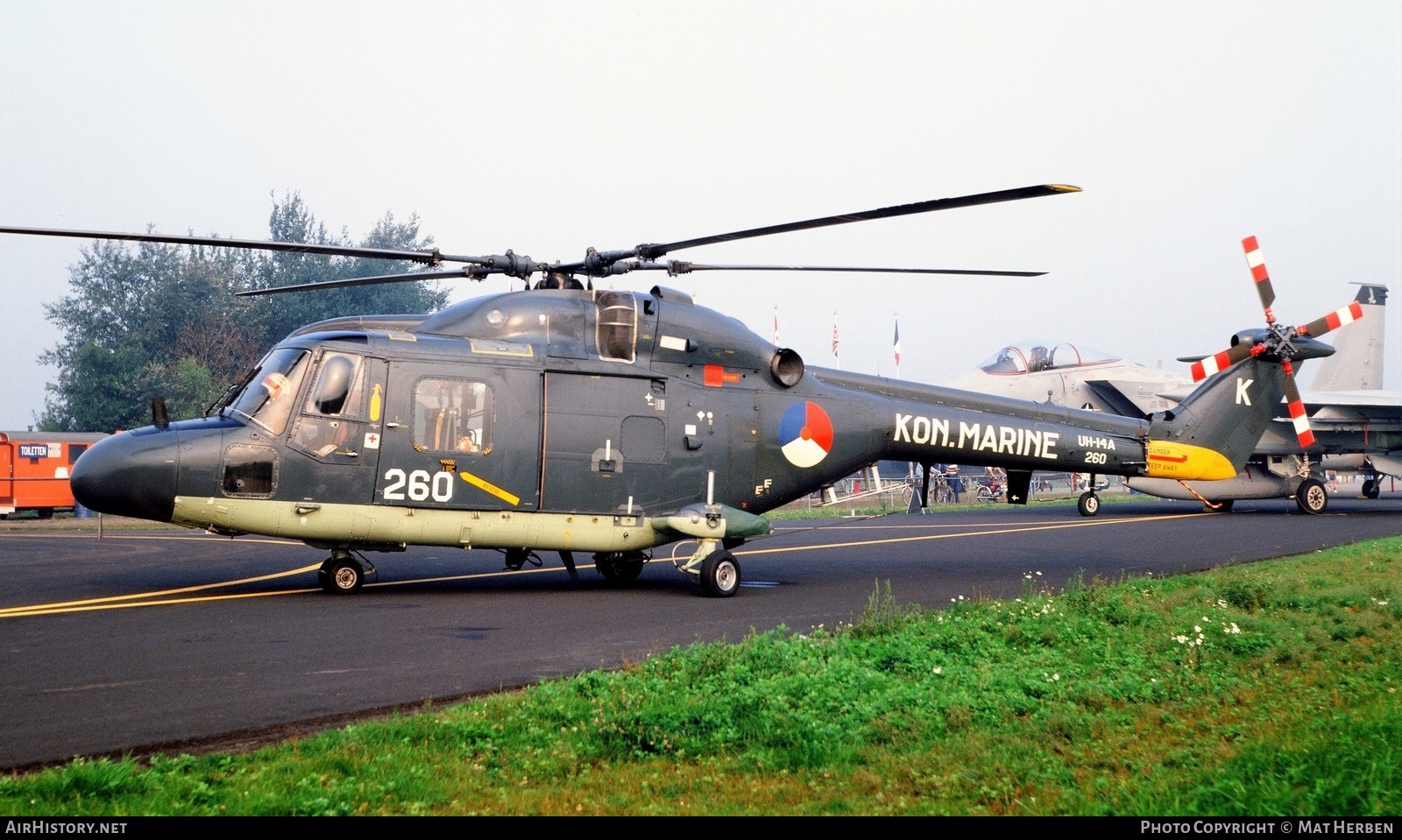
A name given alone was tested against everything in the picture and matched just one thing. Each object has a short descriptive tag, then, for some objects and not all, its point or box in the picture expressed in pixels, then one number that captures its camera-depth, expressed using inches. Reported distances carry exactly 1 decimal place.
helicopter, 480.4
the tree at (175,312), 2546.8
